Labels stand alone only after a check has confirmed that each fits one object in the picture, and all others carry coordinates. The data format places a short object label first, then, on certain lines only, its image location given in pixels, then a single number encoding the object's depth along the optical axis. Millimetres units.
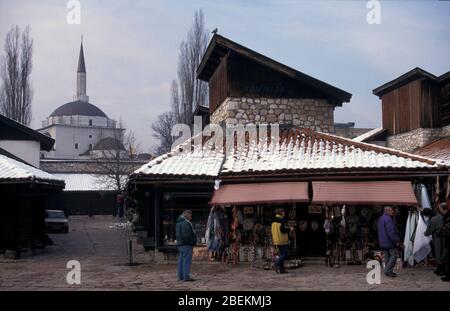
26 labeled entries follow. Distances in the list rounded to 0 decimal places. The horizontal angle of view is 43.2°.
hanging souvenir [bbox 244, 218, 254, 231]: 16188
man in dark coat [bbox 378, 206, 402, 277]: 12742
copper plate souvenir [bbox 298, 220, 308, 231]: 16109
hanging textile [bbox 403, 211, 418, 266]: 14688
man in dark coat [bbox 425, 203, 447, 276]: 12766
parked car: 30859
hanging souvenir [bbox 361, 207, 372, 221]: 15922
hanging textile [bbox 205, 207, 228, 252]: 15641
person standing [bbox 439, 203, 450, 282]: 12008
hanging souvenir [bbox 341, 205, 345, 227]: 15748
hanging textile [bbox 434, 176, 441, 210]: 15384
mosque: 77938
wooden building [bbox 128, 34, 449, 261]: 15148
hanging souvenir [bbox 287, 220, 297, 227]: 16047
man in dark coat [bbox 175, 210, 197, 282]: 12438
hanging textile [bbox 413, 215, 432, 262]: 14406
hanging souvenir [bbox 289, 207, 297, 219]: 16125
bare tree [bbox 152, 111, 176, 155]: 51956
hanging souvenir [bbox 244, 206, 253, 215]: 16266
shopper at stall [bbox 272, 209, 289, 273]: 13438
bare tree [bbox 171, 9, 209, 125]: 36000
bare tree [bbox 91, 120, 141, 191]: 45781
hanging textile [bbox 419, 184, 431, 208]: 15034
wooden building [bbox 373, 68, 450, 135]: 24859
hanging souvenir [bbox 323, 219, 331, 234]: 15164
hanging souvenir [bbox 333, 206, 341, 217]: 15828
